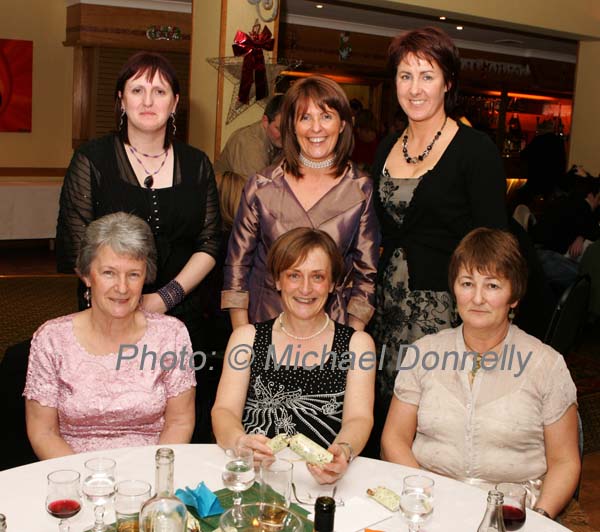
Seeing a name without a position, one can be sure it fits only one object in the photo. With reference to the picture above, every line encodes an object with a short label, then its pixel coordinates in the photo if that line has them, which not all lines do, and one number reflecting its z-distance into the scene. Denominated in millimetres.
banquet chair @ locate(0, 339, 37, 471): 2582
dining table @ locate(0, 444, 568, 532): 1774
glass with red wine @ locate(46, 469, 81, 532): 1668
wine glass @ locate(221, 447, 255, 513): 1867
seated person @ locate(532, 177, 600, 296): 5828
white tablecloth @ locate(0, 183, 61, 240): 8195
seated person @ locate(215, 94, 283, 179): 4399
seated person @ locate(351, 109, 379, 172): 8120
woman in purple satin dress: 2844
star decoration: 5043
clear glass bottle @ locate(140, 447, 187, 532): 1555
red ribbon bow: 5008
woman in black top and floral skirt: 2740
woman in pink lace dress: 2443
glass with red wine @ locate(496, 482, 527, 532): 1755
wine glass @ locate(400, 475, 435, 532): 1737
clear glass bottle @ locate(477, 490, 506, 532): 1603
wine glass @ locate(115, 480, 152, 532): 1641
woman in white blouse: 2289
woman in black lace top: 2924
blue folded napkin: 1802
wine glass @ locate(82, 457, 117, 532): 1760
